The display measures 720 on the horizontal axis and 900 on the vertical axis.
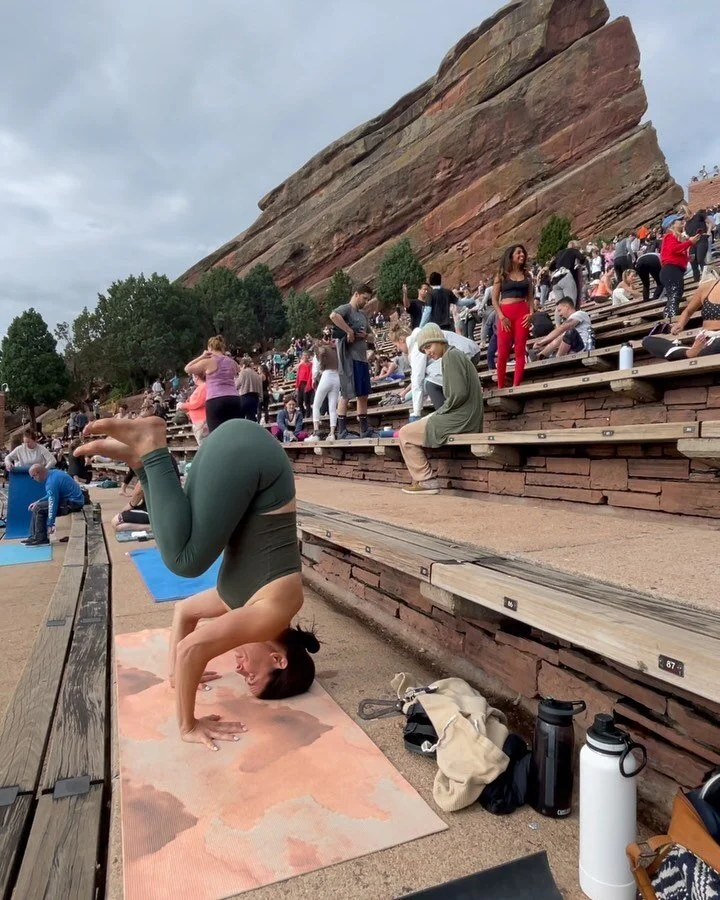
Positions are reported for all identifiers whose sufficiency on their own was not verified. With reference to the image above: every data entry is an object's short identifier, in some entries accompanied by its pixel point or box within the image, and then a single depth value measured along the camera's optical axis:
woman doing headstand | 2.17
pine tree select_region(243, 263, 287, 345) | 45.94
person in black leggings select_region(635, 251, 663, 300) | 9.22
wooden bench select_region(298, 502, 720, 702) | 1.36
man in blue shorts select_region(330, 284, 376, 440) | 6.97
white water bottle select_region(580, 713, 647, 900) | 1.48
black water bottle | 1.78
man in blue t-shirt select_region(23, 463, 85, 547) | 8.04
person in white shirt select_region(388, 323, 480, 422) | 5.53
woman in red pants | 5.57
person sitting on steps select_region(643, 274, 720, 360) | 3.90
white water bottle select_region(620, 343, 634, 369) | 4.69
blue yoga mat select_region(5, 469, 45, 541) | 8.51
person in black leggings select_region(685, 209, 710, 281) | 10.18
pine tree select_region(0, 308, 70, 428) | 44.34
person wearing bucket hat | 4.80
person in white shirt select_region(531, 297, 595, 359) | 6.57
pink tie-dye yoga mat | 1.61
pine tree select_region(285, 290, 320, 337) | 45.59
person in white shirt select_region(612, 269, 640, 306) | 10.24
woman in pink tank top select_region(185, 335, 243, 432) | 5.38
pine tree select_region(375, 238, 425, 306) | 42.78
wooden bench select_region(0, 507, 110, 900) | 1.62
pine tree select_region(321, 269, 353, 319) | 45.22
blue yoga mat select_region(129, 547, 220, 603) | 4.66
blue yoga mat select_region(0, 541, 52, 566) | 6.91
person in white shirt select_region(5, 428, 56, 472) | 8.73
